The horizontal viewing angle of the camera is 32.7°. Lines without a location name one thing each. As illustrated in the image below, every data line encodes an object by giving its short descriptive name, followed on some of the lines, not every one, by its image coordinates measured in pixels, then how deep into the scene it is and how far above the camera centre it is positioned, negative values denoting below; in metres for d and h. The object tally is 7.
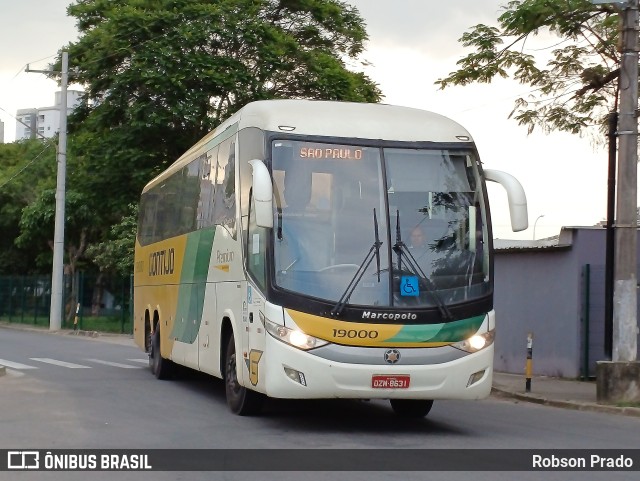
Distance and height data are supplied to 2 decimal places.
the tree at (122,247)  38.94 +1.39
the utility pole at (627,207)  16.00 +1.38
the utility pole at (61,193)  39.62 +3.33
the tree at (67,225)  46.12 +2.61
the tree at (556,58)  17.14 +4.20
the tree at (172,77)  35.94 +7.20
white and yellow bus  11.73 +0.42
